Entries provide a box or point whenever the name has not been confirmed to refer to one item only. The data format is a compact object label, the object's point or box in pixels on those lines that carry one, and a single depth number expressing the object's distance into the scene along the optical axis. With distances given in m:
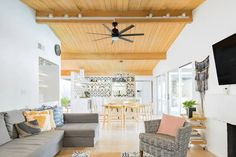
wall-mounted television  2.55
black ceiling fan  3.57
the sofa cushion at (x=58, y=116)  3.59
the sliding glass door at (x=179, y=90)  5.65
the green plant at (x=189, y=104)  3.81
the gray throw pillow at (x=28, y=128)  2.70
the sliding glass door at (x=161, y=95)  7.58
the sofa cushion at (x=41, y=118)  3.04
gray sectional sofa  2.17
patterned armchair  2.56
